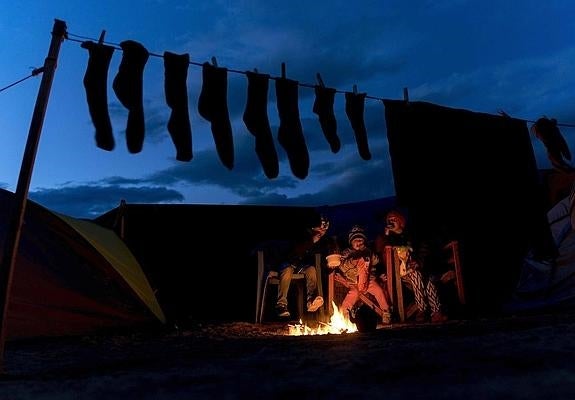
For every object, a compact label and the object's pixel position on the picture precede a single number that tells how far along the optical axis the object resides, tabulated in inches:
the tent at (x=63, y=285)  198.8
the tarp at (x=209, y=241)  307.9
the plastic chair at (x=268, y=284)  251.4
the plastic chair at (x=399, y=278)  230.8
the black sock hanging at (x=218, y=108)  151.8
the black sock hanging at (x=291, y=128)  162.2
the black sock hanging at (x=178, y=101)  146.0
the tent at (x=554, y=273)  230.1
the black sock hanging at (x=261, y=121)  157.6
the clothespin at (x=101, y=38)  146.0
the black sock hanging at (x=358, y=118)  181.5
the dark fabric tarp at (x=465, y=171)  194.4
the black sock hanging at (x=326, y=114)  174.4
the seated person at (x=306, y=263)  247.8
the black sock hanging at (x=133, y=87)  138.2
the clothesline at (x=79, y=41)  135.1
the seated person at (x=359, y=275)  230.8
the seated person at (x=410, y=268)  225.8
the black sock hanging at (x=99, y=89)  137.0
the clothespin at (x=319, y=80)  176.4
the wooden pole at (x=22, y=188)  123.4
